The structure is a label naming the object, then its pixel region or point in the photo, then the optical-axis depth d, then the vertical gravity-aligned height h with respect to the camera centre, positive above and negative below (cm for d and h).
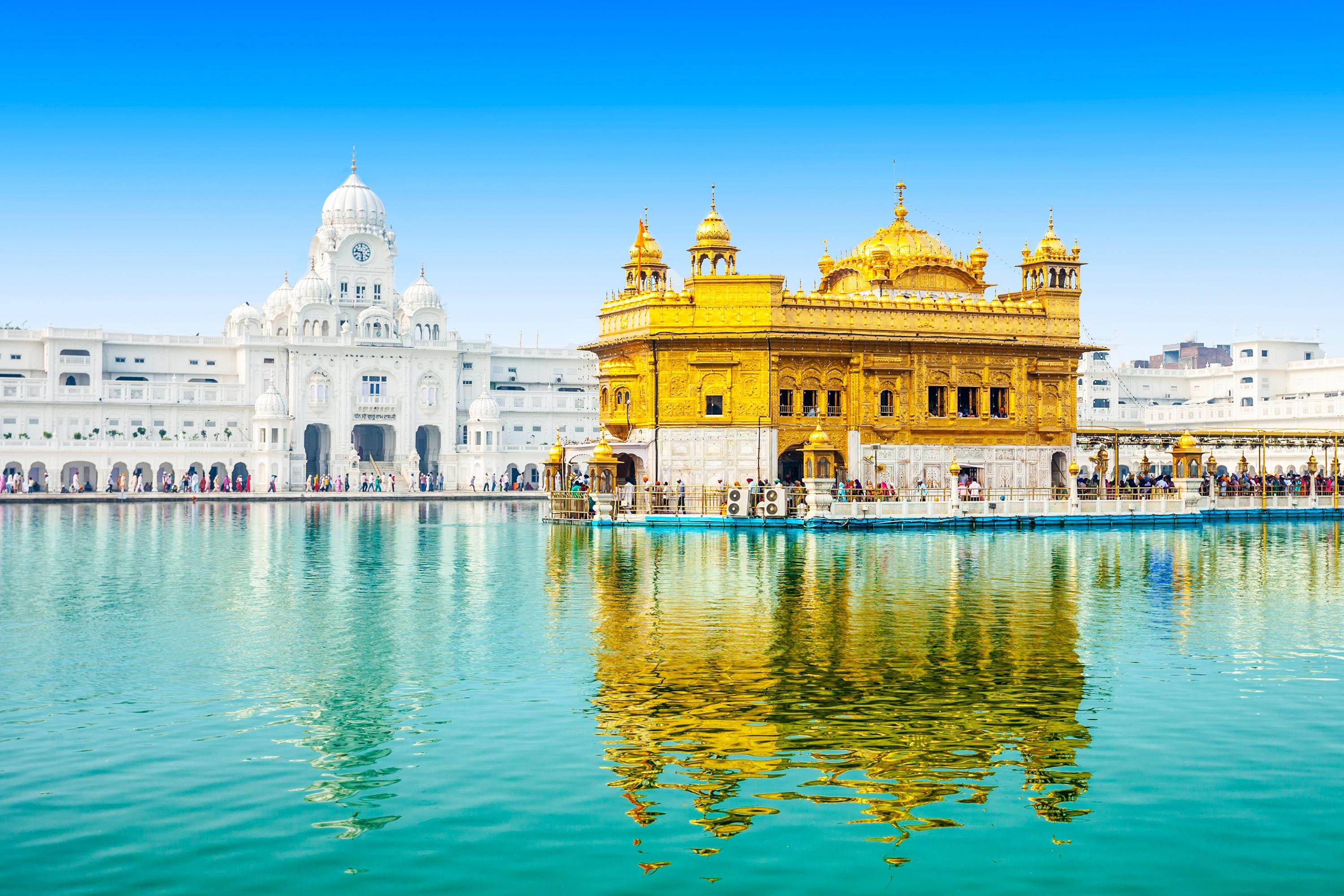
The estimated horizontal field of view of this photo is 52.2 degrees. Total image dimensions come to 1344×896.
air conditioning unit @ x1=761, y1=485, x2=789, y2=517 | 4225 -97
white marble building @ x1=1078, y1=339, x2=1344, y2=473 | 7912 +538
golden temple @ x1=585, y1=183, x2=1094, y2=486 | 4750 +386
